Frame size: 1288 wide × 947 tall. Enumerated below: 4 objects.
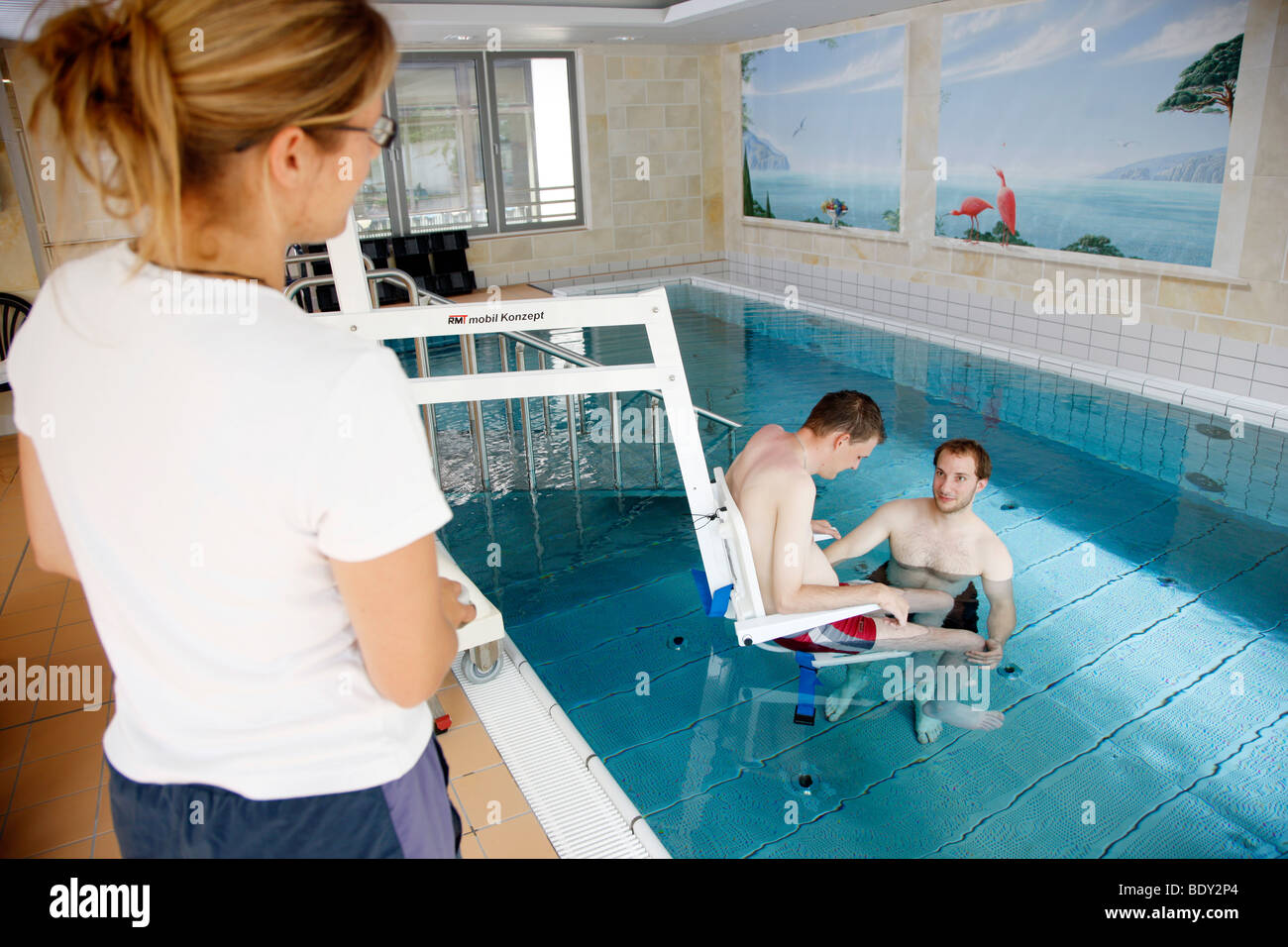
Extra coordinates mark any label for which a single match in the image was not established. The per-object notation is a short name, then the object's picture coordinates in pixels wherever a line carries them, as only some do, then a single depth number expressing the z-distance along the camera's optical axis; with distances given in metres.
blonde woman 0.55
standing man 2.82
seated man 2.41
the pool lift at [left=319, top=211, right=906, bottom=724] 2.07
